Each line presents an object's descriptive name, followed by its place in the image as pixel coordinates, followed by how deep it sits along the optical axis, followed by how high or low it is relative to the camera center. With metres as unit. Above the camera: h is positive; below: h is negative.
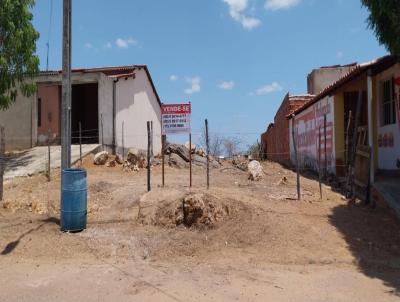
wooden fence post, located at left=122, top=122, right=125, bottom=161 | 21.06 +0.57
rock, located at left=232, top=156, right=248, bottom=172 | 18.80 -0.18
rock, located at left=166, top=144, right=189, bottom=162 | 20.03 +0.38
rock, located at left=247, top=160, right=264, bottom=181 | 13.99 -0.40
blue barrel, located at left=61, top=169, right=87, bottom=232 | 8.80 -0.78
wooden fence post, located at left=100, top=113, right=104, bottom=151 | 19.28 +1.05
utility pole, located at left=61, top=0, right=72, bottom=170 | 9.38 +1.39
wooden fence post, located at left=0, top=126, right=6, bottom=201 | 11.16 +0.07
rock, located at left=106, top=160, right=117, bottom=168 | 17.25 -0.18
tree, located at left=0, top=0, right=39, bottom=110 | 15.52 +3.84
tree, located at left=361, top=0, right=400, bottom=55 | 8.02 +2.41
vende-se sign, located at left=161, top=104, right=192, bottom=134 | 11.55 +1.01
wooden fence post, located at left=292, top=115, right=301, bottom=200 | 9.82 -0.72
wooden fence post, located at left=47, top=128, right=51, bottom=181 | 14.11 -0.47
